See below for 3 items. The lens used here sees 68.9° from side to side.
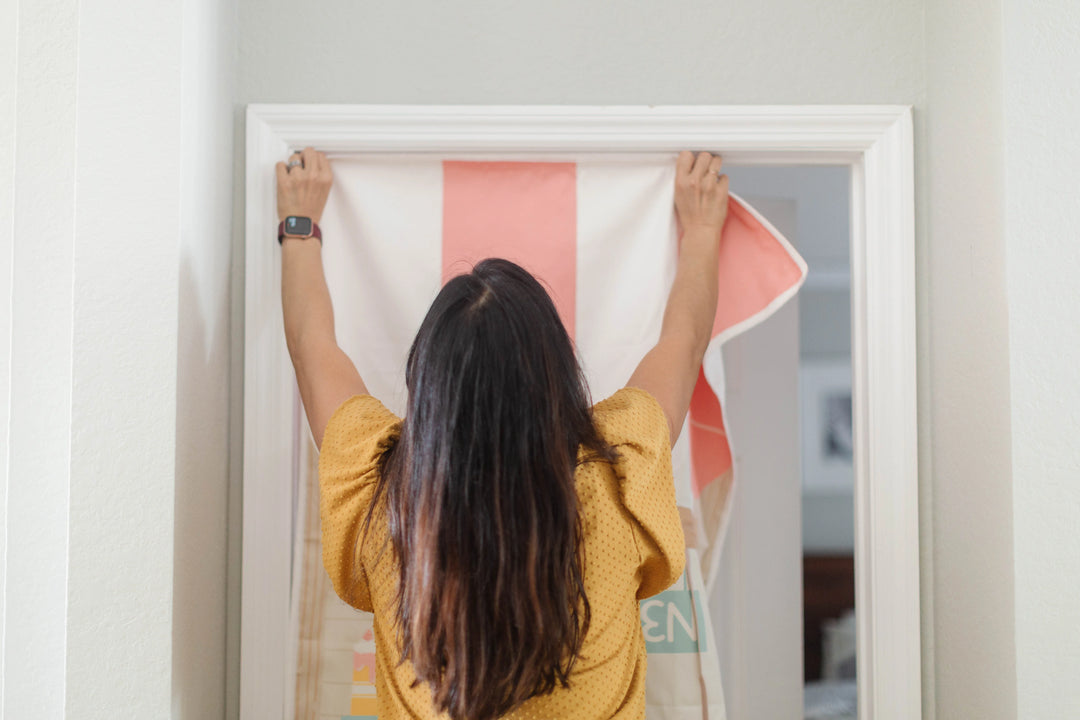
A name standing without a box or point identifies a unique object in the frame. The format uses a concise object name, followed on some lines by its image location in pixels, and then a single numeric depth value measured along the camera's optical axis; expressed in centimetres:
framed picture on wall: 322
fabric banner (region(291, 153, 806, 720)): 136
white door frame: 129
